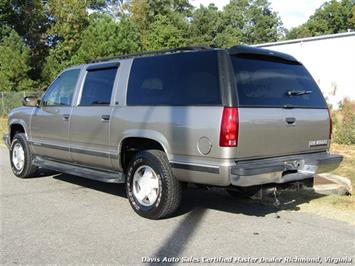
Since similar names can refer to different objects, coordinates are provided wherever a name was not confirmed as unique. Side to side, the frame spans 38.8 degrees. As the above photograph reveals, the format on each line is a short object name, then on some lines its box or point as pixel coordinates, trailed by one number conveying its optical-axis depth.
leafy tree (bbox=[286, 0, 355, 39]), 66.69
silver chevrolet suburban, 5.52
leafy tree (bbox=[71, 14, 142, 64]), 27.64
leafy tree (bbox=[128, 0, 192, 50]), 40.34
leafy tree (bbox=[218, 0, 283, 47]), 77.12
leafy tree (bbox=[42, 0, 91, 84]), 36.62
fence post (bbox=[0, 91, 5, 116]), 25.85
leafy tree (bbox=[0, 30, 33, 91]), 30.43
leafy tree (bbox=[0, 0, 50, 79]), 42.62
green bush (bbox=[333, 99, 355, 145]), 12.20
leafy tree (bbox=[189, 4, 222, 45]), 68.03
